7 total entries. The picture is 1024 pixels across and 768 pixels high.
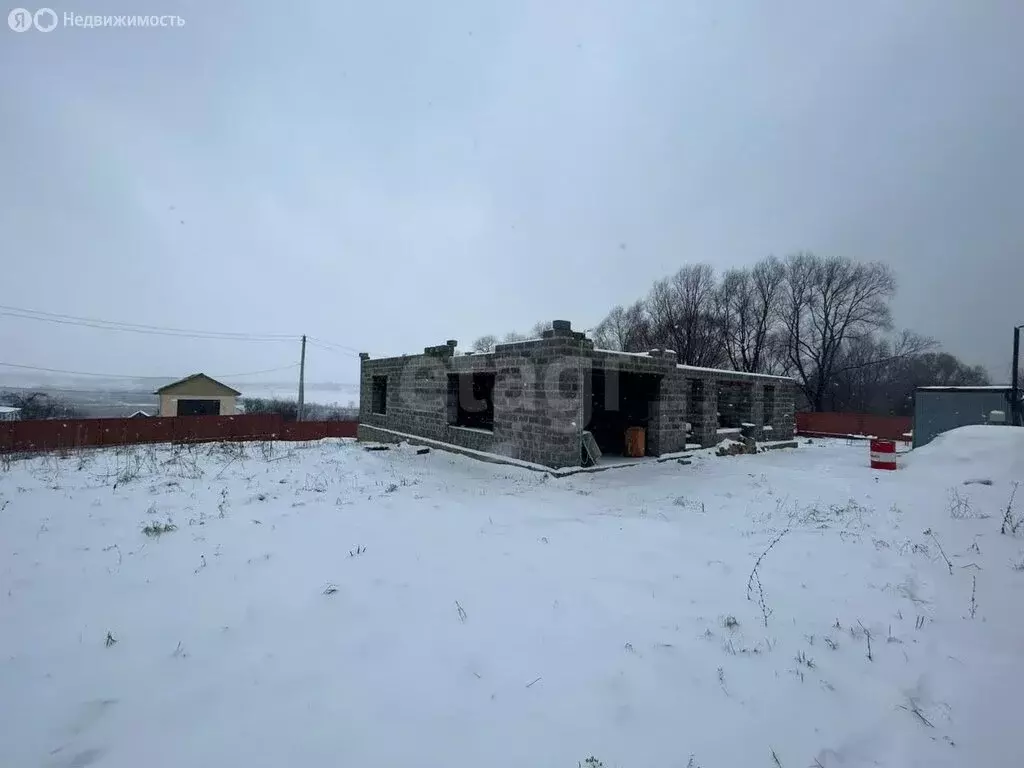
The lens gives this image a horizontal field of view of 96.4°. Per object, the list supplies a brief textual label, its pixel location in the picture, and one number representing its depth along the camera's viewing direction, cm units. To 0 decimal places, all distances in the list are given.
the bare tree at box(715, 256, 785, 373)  3738
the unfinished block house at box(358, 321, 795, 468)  1009
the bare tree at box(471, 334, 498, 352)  7675
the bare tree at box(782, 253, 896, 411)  3369
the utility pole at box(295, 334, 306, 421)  3123
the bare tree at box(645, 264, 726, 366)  3878
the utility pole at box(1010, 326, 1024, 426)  1577
